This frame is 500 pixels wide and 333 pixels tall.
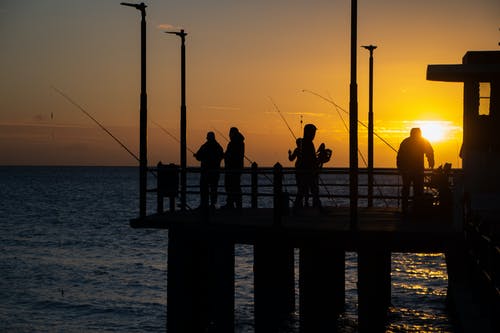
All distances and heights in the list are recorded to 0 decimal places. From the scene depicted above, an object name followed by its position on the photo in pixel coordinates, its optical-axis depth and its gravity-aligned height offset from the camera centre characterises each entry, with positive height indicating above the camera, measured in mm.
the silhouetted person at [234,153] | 21188 +251
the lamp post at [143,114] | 19000 +1029
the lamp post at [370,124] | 26203 +1169
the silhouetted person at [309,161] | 19625 +68
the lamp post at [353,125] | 15938 +707
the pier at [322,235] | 16391 -1314
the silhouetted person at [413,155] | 19719 +212
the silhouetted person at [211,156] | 20750 +176
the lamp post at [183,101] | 21859 +1517
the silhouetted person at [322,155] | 21641 +218
